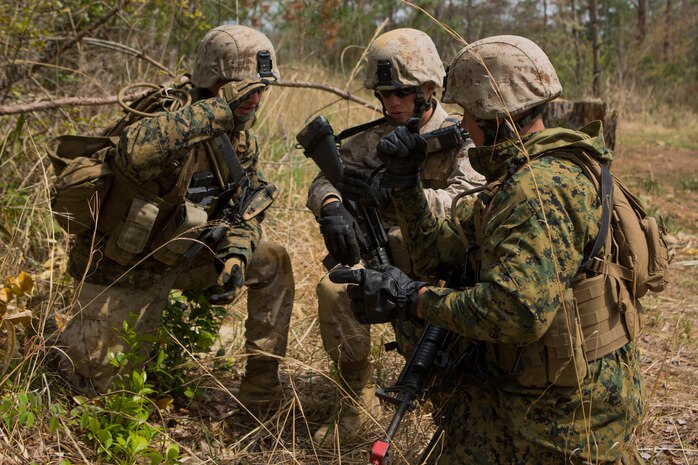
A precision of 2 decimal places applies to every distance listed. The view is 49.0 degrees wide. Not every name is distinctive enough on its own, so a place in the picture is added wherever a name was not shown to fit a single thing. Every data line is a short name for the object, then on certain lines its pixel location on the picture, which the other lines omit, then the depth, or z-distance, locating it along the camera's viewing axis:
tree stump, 5.52
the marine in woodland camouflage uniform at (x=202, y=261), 3.43
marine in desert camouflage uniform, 3.52
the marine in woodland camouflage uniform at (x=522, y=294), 2.26
